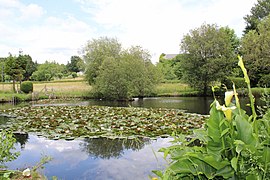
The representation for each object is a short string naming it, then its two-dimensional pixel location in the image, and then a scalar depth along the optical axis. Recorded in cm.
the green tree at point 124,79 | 2131
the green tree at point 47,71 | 4494
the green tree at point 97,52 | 2547
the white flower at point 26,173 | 330
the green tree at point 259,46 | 1915
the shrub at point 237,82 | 2309
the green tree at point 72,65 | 5934
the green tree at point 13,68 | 2341
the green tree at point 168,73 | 3474
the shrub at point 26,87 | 2286
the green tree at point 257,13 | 3231
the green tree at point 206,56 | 2331
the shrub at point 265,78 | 2137
